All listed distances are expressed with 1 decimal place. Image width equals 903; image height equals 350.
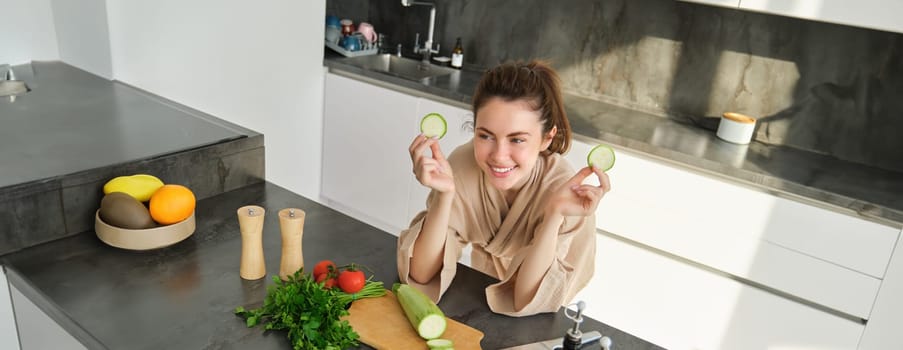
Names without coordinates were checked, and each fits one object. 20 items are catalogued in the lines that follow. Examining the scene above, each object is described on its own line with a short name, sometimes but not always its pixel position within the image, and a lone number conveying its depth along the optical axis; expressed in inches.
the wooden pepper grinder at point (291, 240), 46.4
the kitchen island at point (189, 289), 41.9
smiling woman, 48.4
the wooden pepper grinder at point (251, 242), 46.3
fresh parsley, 40.0
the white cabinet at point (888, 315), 77.3
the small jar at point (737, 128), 95.8
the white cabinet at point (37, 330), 45.7
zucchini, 41.9
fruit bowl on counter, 51.2
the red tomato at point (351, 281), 45.5
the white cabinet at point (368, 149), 113.7
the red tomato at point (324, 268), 47.4
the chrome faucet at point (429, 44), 125.3
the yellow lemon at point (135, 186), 53.9
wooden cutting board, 42.0
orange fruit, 51.9
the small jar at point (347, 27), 127.1
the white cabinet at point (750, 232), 79.0
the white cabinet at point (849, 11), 76.4
